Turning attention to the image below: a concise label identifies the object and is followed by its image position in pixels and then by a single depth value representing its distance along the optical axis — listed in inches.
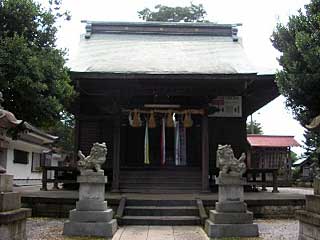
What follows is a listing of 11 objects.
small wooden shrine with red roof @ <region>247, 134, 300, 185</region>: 1362.0
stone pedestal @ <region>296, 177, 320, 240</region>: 281.0
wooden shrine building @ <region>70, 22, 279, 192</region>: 572.7
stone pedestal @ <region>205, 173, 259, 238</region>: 377.6
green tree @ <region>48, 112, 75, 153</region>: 1631.4
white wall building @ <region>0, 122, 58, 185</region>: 1138.0
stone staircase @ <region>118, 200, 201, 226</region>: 450.9
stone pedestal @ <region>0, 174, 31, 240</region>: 266.7
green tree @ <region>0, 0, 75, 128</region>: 394.9
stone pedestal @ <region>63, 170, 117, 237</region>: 380.5
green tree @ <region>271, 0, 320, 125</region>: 393.7
